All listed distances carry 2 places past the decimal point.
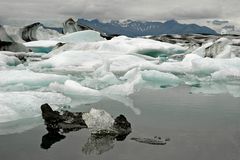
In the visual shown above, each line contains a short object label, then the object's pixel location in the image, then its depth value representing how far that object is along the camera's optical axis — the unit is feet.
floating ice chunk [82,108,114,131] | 16.05
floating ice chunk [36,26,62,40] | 86.99
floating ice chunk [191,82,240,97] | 29.55
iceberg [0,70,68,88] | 28.19
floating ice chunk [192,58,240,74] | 40.65
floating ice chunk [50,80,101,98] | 24.75
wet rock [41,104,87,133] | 16.65
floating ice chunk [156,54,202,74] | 41.88
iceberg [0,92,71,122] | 17.90
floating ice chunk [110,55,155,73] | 42.34
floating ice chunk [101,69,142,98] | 26.12
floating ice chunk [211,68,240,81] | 38.11
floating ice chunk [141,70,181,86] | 34.99
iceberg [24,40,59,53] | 71.59
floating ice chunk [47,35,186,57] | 56.24
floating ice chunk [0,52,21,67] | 45.14
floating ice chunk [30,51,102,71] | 44.19
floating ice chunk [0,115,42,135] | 16.17
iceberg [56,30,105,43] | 71.36
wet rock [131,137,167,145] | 14.82
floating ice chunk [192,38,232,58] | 51.16
